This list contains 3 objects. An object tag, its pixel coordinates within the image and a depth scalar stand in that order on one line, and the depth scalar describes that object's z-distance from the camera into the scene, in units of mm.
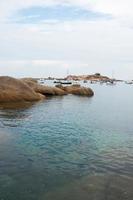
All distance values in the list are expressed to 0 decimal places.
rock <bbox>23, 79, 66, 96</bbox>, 33008
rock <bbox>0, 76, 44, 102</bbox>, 25579
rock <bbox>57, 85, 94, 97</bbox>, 38535
